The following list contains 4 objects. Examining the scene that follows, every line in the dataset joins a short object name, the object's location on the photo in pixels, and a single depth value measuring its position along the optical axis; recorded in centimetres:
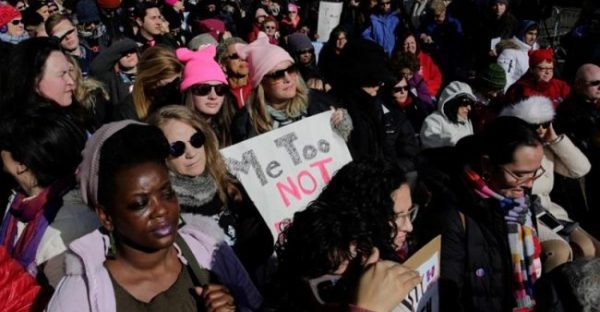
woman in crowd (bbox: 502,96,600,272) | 402
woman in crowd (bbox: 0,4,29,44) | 608
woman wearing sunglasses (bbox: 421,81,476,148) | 535
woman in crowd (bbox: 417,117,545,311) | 313
